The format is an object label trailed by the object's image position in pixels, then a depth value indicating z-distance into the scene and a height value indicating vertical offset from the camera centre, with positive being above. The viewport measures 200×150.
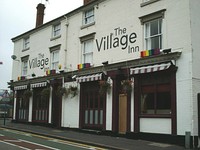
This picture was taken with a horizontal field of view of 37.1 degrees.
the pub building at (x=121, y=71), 14.12 +1.76
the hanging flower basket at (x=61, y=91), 20.95 +0.66
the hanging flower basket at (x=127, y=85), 16.14 +0.85
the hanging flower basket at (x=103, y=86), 17.64 +0.88
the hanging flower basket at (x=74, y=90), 20.27 +0.72
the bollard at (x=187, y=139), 12.98 -1.61
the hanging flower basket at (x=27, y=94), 25.17 +0.51
